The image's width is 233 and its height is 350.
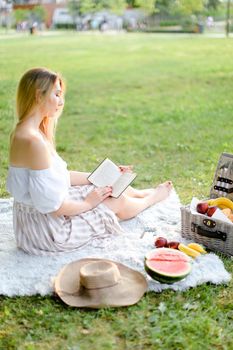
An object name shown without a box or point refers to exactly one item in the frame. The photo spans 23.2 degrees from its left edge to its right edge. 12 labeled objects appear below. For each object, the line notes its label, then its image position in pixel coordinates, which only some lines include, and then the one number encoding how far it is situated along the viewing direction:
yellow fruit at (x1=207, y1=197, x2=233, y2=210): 3.86
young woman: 3.36
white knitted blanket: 3.15
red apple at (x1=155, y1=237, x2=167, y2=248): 3.54
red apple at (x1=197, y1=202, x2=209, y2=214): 3.70
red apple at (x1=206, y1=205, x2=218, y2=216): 3.64
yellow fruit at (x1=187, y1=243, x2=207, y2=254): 3.52
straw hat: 2.94
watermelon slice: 3.10
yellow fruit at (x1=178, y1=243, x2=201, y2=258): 3.46
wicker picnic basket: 3.49
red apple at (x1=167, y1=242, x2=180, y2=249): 3.50
